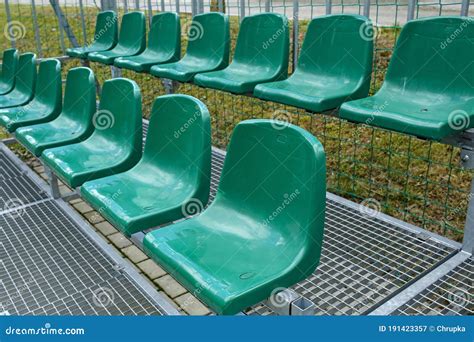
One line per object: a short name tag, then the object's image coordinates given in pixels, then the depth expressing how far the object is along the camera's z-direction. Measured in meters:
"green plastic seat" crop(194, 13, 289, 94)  2.91
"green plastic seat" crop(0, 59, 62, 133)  3.31
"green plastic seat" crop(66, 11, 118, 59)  4.50
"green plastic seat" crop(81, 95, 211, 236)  1.87
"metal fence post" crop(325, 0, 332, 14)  2.92
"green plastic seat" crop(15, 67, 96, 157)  2.82
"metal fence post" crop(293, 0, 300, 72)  3.02
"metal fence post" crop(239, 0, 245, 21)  3.37
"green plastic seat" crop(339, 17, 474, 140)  2.07
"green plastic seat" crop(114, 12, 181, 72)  3.66
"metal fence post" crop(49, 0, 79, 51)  4.80
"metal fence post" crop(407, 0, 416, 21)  2.52
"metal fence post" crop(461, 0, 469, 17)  2.31
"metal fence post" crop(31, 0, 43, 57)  4.86
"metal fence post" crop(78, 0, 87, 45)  4.76
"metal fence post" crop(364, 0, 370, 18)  2.70
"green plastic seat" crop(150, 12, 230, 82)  3.32
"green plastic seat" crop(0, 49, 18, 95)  4.28
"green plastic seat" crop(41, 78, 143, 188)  2.33
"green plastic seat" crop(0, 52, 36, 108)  3.93
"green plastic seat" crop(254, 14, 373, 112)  2.47
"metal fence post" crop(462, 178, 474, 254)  2.20
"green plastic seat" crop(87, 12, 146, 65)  4.10
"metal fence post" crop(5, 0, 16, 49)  4.82
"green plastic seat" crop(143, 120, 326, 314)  1.45
